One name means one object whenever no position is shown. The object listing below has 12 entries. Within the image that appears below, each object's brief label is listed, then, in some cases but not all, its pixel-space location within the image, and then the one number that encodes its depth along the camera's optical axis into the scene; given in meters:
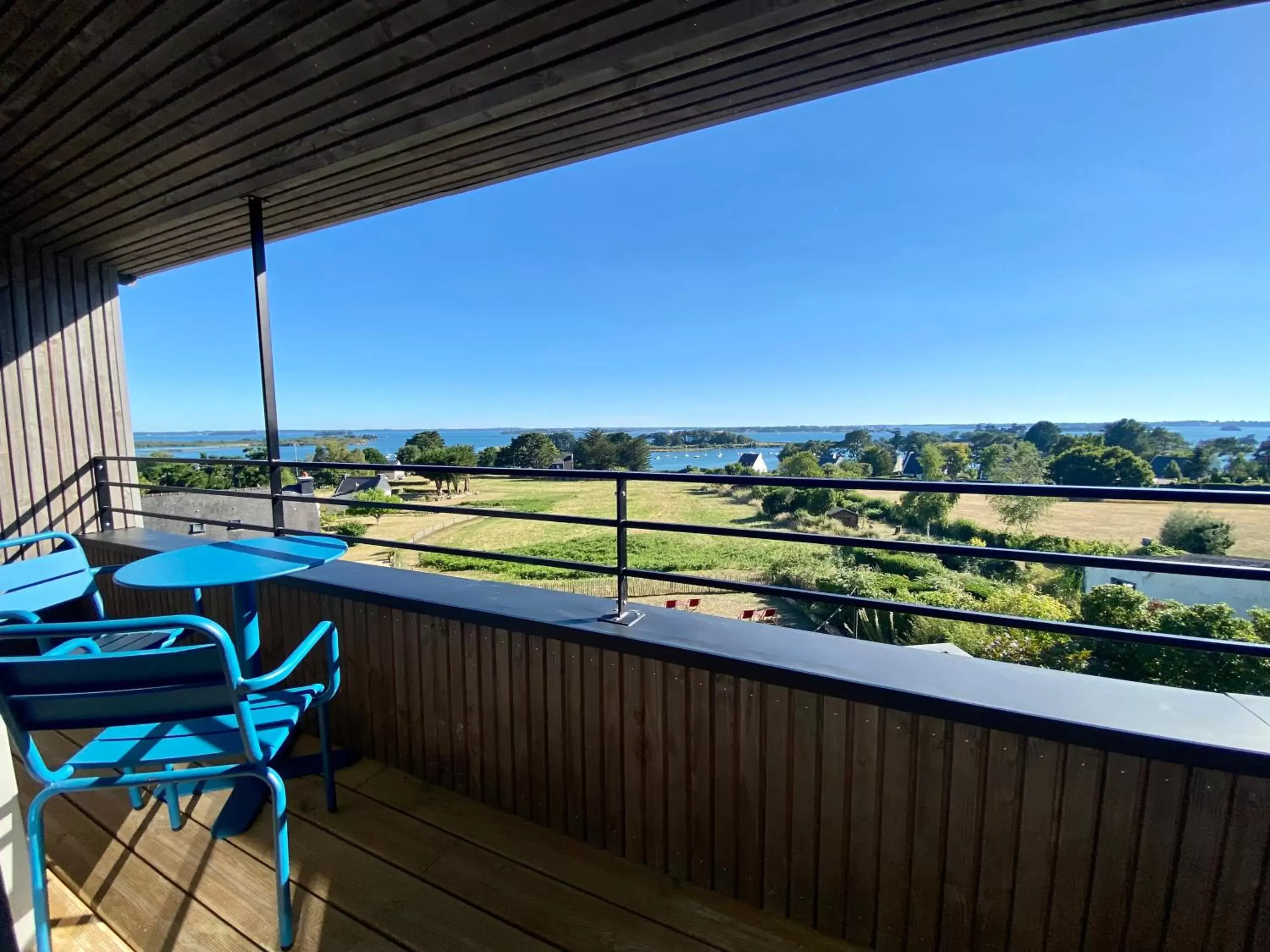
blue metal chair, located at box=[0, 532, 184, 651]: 1.67
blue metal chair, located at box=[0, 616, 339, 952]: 1.00
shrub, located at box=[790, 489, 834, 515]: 21.41
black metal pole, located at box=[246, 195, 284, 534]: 2.68
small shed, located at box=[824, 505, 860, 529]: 21.31
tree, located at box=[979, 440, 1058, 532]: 17.58
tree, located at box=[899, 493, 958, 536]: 19.77
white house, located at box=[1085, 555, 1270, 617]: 11.57
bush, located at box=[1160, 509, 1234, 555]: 13.16
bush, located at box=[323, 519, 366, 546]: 17.86
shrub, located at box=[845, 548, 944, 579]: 18.22
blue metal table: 1.45
